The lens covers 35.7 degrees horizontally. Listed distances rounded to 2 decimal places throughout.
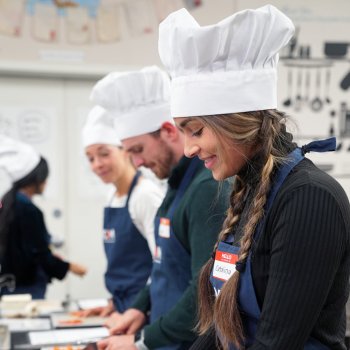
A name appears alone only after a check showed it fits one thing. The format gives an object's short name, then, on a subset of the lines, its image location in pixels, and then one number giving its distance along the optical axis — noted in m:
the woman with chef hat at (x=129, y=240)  2.05
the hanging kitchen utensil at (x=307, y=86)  3.66
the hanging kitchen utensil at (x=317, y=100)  3.68
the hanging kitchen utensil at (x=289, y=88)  3.63
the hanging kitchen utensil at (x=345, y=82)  3.71
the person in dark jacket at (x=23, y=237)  2.56
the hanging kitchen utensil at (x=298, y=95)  3.64
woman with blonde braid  0.83
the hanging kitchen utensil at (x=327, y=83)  3.69
